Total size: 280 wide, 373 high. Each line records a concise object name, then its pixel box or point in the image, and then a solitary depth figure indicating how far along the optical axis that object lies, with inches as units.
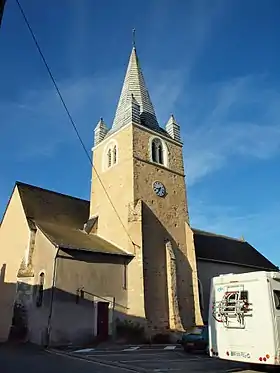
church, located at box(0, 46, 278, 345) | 761.0
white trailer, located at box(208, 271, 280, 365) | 368.2
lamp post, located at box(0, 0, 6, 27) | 218.9
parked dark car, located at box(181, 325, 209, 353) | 606.1
